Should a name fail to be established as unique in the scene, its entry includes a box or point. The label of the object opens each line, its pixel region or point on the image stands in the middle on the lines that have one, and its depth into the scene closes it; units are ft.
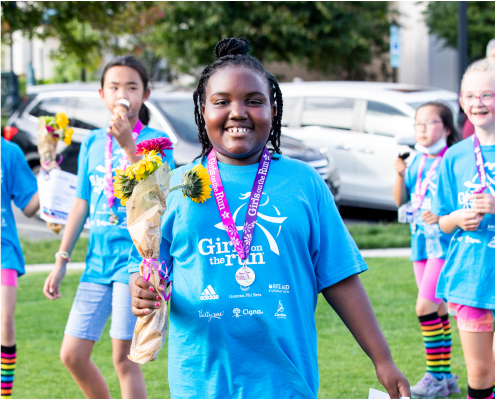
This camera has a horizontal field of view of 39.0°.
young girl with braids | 7.37
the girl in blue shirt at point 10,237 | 12.84
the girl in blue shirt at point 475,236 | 11.51
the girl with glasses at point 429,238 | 14.92
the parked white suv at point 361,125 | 34.37
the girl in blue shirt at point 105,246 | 11.75
